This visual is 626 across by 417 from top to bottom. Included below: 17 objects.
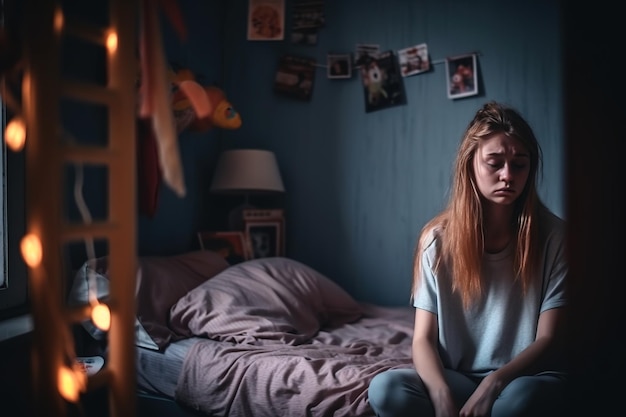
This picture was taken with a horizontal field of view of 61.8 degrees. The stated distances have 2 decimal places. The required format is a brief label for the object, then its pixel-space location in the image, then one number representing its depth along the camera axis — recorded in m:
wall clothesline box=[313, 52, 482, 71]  2.13
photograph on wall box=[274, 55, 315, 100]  2.39
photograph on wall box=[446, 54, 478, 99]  2.13
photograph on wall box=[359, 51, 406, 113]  2.26
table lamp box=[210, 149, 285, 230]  2.12
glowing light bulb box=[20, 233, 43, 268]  0.55
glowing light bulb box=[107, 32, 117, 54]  0.60
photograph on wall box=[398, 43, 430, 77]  2.21
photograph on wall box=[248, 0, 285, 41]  2.38
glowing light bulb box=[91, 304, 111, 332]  0.61
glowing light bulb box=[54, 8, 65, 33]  0.55
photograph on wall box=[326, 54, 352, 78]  2.34
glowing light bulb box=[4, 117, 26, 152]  0.61
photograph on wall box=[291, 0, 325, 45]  2.37
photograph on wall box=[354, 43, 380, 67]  2.30
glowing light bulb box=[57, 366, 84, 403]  0.57
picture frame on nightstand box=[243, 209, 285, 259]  2.22
